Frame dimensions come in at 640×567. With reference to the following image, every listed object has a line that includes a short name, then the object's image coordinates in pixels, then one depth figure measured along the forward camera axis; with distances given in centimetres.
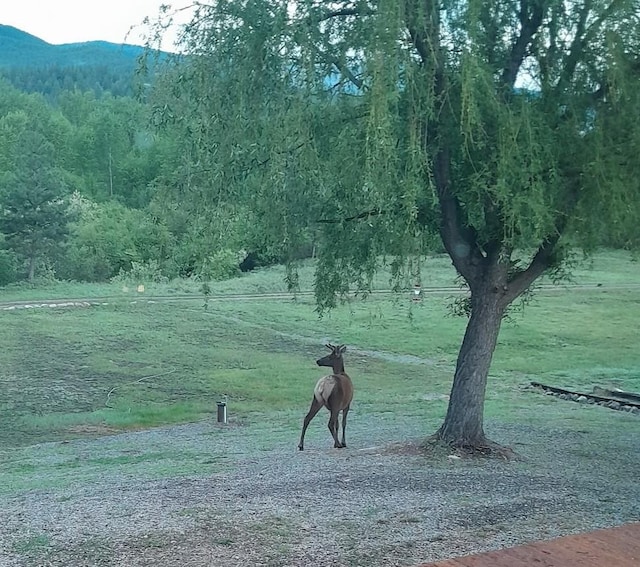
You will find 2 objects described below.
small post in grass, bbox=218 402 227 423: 1697
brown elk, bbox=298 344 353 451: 1012
